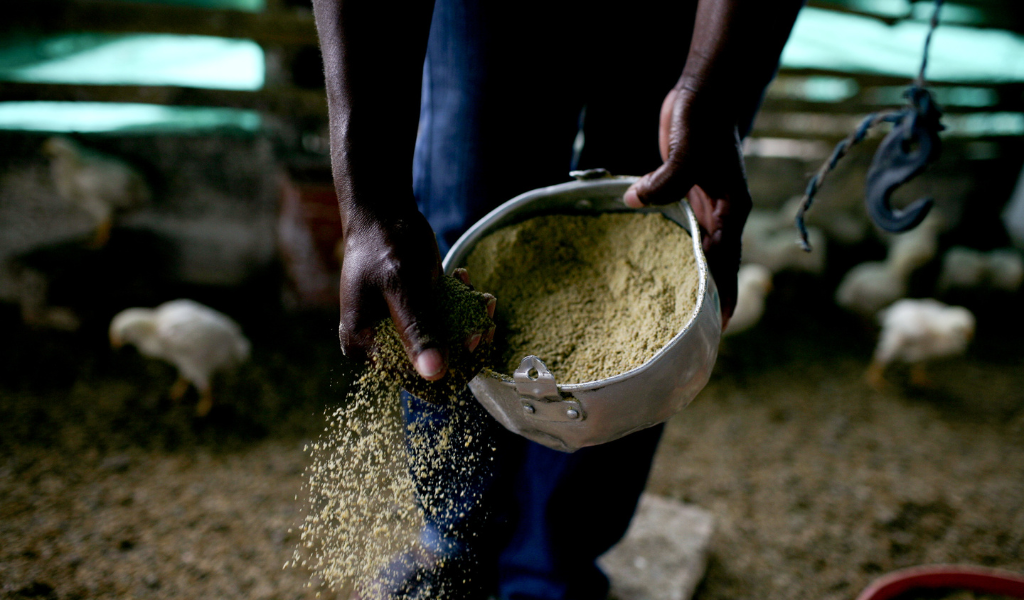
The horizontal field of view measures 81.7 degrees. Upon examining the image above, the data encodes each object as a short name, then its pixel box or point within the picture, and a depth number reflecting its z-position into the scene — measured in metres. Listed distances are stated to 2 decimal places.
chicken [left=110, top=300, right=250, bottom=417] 1.70
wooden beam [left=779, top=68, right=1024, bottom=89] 2.66
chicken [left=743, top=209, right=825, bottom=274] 2.71
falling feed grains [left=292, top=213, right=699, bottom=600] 0.72
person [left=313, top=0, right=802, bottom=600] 0.65
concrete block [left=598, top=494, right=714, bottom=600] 1.19
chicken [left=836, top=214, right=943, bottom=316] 2.63
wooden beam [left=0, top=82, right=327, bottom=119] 2.02
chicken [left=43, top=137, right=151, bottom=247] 2.04
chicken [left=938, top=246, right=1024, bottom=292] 2.83
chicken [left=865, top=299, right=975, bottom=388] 2.13
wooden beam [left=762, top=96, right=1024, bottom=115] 2.79
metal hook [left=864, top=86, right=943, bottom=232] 0.98
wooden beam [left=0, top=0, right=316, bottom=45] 1.99
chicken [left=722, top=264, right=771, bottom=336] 2.22
